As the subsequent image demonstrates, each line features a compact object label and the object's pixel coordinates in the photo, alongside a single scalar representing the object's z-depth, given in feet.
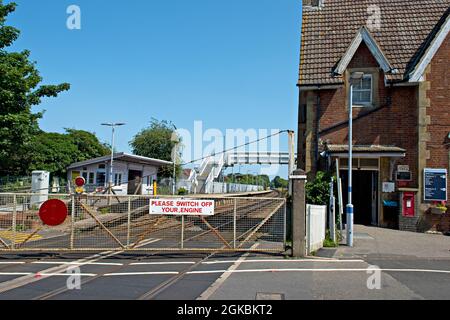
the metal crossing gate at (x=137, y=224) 38.78
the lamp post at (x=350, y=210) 42.66
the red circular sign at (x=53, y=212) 37.03
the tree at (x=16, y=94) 61.87
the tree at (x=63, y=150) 155.25
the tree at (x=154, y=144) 192.24
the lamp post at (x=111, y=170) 120.16
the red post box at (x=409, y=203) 56.08
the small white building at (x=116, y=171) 130.52
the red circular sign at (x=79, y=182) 48.79
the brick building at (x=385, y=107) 57.06
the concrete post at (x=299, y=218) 37.06
